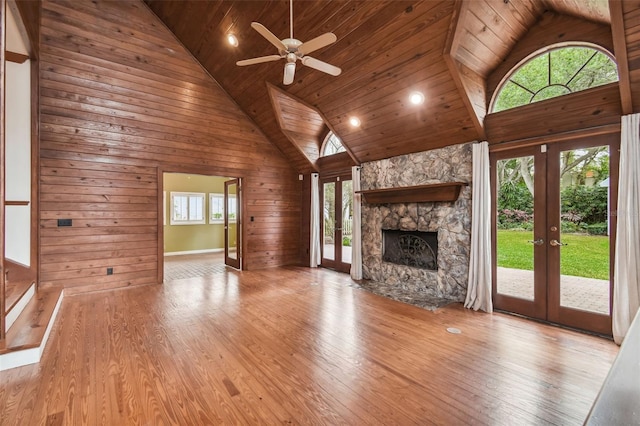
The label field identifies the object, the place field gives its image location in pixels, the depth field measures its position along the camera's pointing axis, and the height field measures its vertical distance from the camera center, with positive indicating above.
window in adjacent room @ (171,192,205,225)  9.01 +0.12
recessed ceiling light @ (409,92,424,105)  3.95 +1.56
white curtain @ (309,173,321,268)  7.11 -0.25
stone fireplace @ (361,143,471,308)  4.39 -0.29
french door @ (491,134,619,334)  3.22 -0.23
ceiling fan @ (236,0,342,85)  2.65 +1.58
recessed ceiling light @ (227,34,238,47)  4.81 +2.88
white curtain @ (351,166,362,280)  5.93 -0.44
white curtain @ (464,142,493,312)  3.99 -0.34
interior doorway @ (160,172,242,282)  7.43 -0.34
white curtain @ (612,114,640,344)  2.88 -0.19
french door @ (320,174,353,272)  6.55 -0.21
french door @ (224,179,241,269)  6.94 -0.31
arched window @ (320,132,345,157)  6.69 +1.54
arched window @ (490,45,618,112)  3.12 +1.60
